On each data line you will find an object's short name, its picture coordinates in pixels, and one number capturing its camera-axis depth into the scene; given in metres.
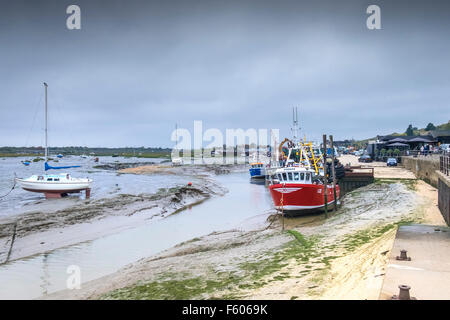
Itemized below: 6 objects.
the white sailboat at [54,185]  32.81
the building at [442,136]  63.66
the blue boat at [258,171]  55.24
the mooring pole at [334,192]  22.94
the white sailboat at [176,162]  97.39
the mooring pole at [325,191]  21.54
